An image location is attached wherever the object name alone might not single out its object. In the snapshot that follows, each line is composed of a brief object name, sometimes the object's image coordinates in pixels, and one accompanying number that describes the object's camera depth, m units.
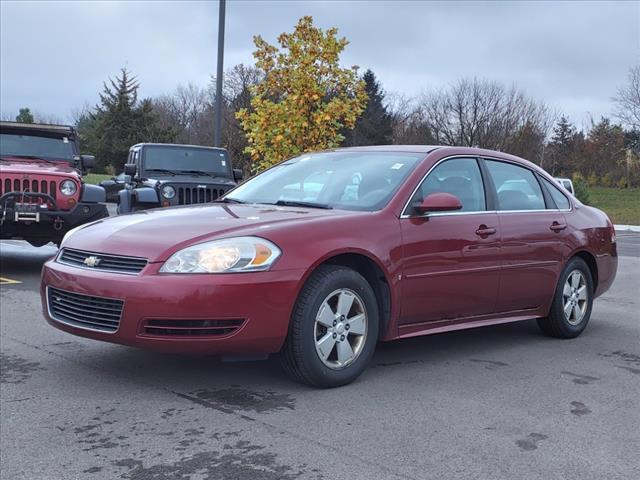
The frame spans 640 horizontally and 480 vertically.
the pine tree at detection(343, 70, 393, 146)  52.69
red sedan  4.24
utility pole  14.72
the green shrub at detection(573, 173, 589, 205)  31.72
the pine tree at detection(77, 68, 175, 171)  50.88
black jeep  12.26
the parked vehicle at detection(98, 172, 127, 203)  27.41
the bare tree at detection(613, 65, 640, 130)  41.94
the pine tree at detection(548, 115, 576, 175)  48.88
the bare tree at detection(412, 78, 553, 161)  46.41
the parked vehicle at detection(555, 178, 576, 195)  26.93
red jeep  9.80
